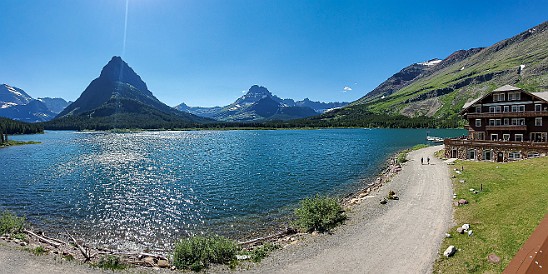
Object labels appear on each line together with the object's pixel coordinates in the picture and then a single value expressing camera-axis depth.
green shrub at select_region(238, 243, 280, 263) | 23.22
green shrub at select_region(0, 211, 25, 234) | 31.02
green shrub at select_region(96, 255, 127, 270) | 21.89
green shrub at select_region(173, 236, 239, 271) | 22.30
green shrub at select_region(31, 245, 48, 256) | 24.56
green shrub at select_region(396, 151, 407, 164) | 70.50
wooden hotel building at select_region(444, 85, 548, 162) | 56.50
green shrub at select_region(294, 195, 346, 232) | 29.98
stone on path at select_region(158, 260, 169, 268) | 22.45
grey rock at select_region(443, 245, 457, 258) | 20.76
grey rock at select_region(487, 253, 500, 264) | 18.62
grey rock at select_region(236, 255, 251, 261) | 23.38
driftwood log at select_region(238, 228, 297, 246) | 28.09
